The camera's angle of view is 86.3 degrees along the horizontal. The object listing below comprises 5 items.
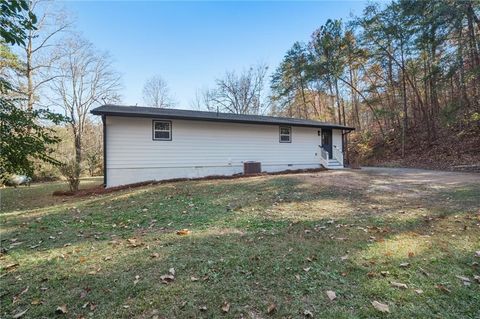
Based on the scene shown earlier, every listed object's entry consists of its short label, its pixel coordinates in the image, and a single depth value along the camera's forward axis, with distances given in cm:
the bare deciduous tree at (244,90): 3008
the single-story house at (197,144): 1016
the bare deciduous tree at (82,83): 2358
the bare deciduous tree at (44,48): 1861
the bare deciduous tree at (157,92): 3203
